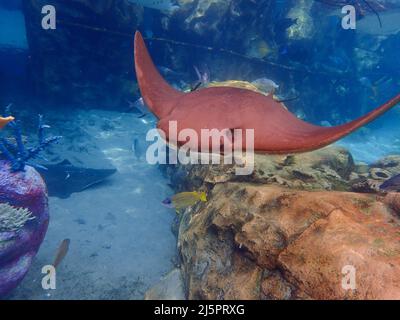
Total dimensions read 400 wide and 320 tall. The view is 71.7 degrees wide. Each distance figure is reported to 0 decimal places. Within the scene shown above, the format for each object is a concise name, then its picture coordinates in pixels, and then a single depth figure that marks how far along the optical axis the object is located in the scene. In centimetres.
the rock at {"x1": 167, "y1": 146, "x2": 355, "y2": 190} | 394
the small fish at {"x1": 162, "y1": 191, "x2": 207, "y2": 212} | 425
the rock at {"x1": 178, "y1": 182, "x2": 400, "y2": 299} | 206
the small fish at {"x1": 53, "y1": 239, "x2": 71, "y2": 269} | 428
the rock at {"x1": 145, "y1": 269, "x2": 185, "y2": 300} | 364
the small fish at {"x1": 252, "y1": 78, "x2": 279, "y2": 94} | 823
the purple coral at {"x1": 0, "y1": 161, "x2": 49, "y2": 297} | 361
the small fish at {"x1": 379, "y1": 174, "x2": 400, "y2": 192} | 348
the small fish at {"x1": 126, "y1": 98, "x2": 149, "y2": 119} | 729
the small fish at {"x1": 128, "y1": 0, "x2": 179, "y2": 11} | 995
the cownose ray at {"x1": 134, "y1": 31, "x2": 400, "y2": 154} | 184
